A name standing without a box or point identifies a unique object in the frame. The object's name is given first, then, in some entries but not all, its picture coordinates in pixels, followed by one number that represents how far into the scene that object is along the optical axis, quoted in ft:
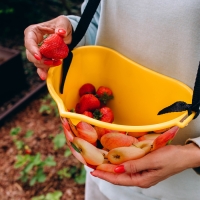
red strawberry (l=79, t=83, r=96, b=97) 2.93
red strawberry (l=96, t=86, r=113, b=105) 2.97
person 2.14
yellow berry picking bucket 2.23
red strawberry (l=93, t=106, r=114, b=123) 2.84
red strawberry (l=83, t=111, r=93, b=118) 2.77
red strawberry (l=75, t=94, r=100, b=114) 2.84
